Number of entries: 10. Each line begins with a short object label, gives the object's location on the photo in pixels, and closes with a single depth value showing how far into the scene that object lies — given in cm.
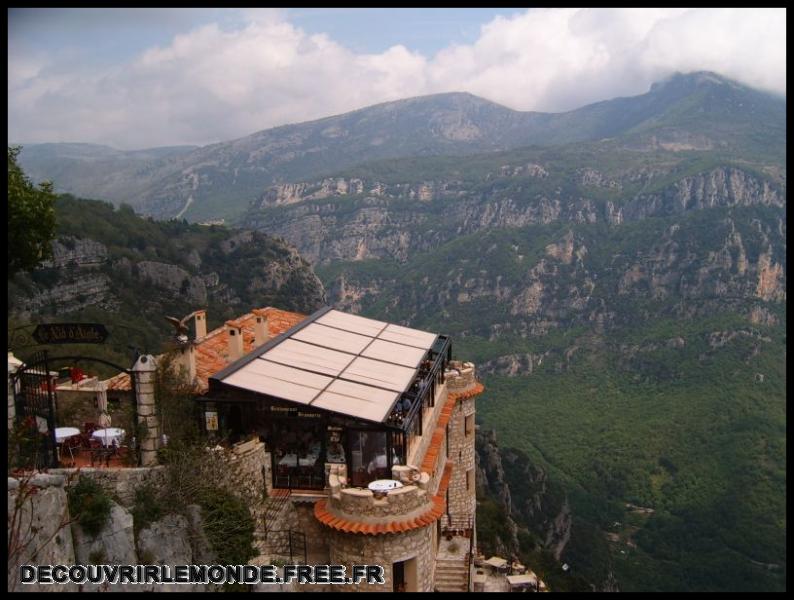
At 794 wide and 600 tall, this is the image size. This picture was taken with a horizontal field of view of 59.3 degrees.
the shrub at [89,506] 1566
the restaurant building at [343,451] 1784
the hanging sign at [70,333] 1731
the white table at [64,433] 1798
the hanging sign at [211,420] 2002
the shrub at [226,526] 1745
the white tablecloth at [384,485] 1783
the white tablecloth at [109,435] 1873
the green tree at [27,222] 2342
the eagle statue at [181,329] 2002
